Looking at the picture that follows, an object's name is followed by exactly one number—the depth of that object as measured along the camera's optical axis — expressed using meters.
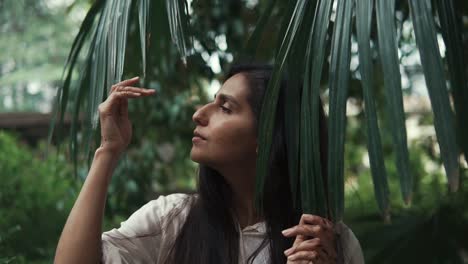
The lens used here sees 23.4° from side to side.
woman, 2.28
